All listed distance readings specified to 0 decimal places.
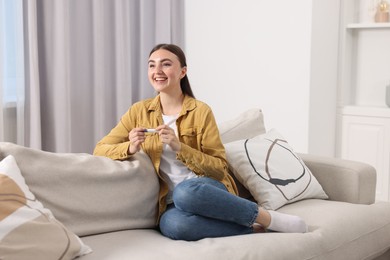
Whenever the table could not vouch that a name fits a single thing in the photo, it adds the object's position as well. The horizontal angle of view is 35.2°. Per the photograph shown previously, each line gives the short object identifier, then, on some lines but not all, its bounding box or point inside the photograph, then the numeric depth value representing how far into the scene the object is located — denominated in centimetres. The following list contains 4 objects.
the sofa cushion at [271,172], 253
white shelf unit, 398
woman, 214
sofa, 186
